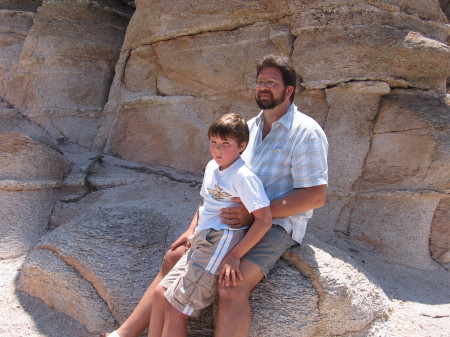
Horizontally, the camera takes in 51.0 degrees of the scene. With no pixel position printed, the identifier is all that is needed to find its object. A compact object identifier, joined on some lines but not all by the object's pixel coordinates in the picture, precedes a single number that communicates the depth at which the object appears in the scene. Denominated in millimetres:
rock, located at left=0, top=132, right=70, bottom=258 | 3434
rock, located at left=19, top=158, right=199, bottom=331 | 2688
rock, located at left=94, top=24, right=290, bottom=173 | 4094
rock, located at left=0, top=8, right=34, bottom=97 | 5121
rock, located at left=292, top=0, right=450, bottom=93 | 3658
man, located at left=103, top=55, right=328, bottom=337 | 2061
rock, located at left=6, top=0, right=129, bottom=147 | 4879
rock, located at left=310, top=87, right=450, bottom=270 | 3445
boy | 2055
